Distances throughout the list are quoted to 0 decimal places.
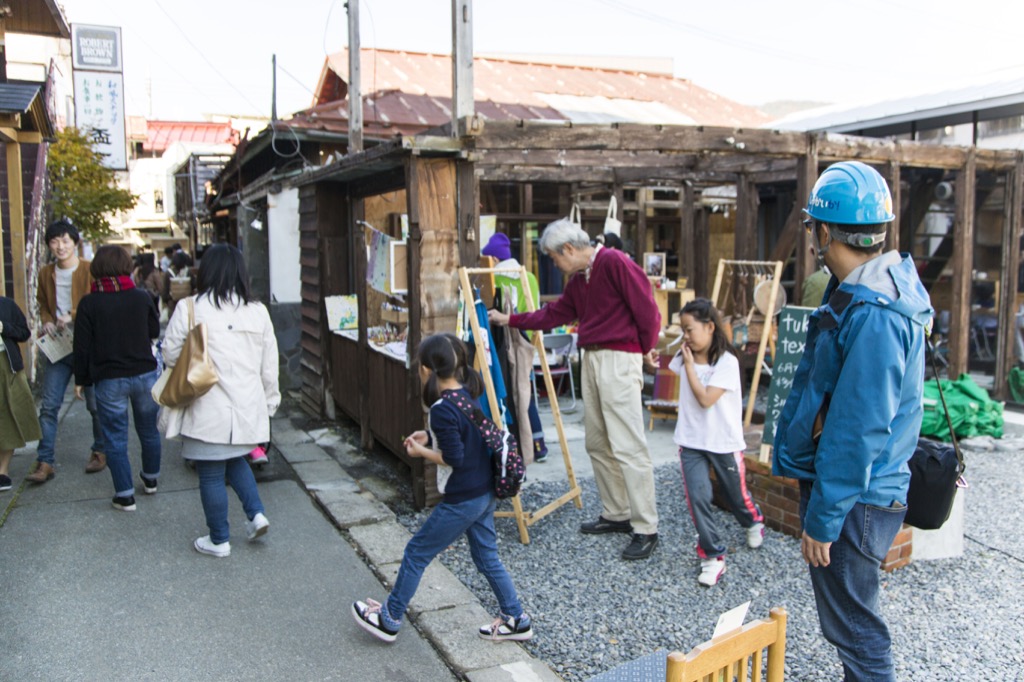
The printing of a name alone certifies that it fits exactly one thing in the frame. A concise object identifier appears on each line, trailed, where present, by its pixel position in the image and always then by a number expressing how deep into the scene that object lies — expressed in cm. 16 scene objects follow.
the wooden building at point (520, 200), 549
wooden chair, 193
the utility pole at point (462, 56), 578
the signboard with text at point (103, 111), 1366
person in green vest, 579
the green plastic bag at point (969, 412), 715
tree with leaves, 1170
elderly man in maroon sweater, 481
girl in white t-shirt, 447
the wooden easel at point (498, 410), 486
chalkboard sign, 545
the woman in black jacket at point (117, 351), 523
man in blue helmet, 232
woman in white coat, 450
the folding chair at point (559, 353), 852
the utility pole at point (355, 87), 846
